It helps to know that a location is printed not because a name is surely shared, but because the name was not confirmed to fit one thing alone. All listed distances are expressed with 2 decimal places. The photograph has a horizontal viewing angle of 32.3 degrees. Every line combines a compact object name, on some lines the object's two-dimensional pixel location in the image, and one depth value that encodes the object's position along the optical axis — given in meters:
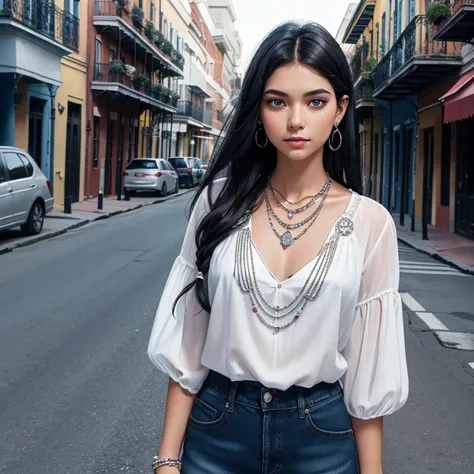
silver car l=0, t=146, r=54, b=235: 14.59
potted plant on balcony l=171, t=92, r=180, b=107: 43.91
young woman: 1.88
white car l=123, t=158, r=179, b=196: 31.88
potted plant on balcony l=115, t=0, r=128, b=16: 31.00
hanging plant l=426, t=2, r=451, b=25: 17.61
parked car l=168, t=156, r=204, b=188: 42.03
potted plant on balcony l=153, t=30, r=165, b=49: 39.12
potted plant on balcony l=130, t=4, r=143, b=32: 33.84
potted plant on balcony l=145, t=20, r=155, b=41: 36.94
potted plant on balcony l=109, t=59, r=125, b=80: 30.47
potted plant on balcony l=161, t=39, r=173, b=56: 41.48
